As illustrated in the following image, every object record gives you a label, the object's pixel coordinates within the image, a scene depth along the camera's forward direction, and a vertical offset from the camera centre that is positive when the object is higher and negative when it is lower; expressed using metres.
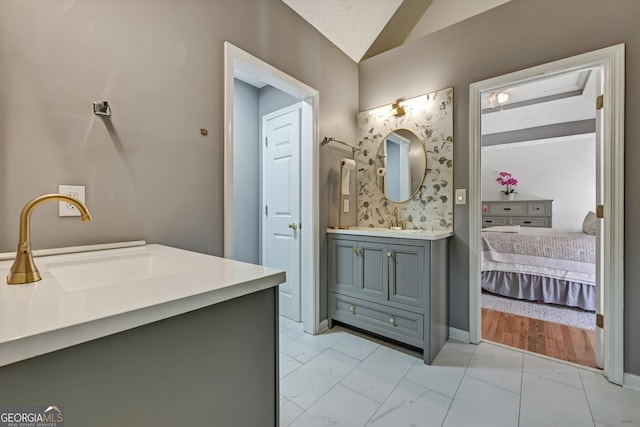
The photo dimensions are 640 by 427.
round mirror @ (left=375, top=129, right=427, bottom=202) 2.51 +0.46
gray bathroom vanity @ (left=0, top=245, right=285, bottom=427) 0.45 -0.27
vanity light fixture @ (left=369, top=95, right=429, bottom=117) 2.47 +0.99
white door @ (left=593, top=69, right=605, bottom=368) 1.77 -0.11
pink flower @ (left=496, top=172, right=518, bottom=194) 6.11 +0.72
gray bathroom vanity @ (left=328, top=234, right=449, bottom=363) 1.96 -0.57
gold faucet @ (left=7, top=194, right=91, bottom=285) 0.68 -0.11
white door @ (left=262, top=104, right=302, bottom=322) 2.56 +0.14
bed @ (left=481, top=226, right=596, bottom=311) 2.91 -0.59
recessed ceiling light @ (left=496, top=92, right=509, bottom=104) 3.77 +1.59
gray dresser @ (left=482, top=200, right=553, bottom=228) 5.78 +0.01
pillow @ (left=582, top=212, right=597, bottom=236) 3.34 -0.14
